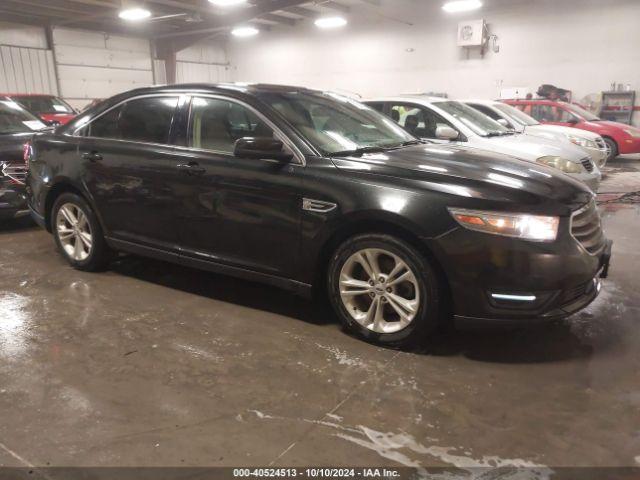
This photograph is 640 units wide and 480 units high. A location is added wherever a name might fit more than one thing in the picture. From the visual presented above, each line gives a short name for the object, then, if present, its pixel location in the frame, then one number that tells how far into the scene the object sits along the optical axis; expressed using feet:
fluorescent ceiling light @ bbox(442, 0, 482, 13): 50.22
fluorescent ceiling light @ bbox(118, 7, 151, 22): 45.39
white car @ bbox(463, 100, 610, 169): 28.07
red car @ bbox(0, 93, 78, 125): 38.61
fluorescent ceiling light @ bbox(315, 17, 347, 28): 57.06
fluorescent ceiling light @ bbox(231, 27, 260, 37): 62.05
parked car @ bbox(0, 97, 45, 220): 18.02
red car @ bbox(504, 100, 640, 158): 38.68
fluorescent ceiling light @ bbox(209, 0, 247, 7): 40.29
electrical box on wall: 53.11
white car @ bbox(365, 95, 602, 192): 20.44
